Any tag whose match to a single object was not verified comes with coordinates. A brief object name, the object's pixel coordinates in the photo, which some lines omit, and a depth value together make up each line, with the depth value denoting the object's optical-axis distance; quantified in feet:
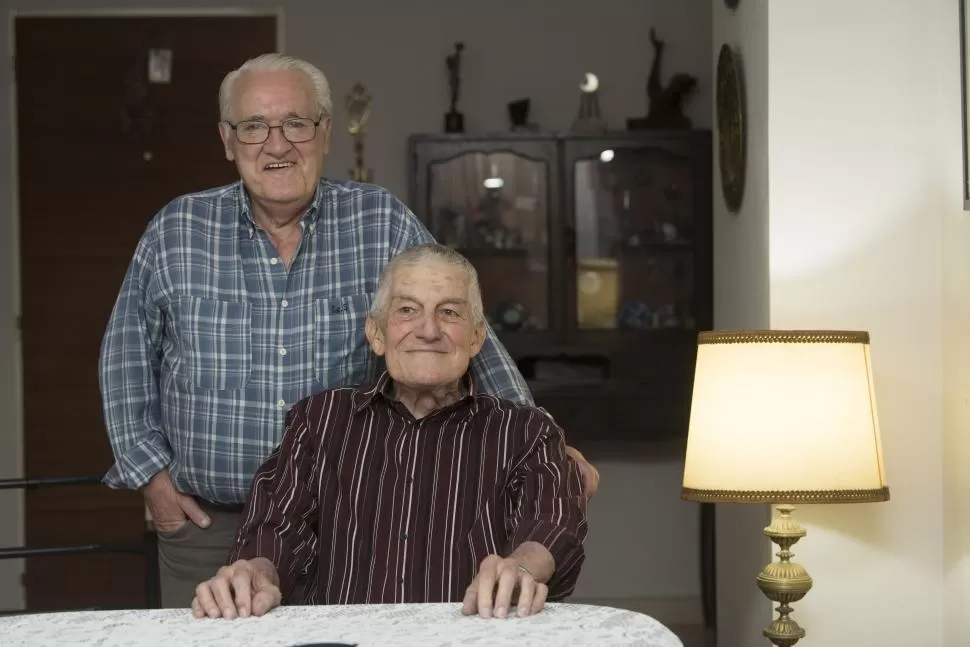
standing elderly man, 7.27
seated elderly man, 6.48
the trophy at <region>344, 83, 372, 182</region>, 16.67
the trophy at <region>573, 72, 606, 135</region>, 16.40
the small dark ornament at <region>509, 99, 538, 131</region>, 16.53
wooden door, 16.98
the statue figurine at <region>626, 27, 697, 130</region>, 16.57
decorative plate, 10.16
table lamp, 7.54
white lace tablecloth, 4.88
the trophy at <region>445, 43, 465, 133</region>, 16.60
